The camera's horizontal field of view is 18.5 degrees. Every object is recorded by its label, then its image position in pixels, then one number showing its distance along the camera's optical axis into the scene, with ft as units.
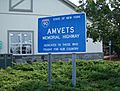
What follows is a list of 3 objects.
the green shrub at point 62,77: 34.37
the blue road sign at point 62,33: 32.45
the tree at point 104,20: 44.47
